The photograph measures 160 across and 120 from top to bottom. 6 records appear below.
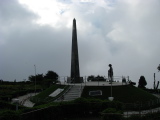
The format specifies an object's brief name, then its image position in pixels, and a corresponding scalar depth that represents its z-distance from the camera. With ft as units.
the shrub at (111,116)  49.05
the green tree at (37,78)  242.58
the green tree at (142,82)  215.88
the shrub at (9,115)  43.37
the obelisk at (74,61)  118.93
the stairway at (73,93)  100.30
